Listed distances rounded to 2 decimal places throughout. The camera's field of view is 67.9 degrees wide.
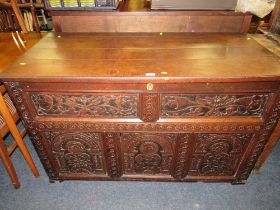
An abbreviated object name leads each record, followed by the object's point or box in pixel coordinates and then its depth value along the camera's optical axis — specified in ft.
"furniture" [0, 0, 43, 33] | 8.35
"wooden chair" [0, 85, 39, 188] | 3.85
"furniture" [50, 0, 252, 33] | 4.18
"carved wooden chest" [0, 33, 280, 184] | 3.03
